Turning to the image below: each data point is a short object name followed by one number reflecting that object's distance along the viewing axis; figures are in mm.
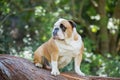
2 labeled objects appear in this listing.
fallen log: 5187
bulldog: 5084
